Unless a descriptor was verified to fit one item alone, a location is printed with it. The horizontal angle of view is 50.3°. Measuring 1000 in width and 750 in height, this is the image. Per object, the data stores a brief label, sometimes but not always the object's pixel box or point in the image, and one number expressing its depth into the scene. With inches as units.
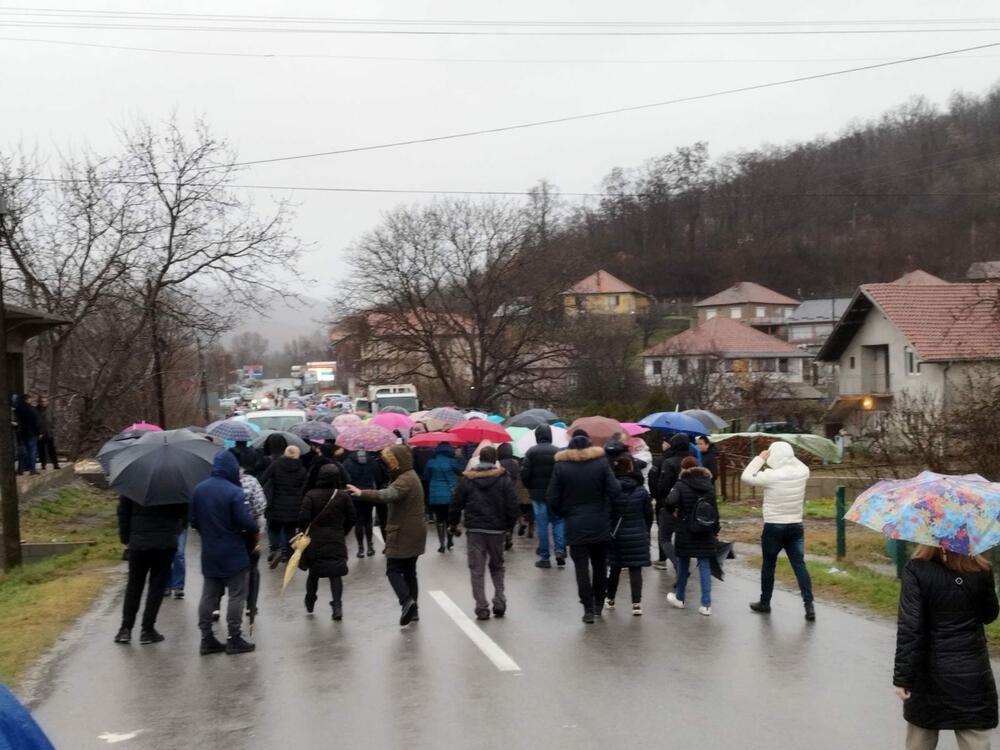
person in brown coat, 410.3
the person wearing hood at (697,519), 428.8
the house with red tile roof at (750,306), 4365.2
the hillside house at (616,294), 3903.1
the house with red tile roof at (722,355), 2253.9
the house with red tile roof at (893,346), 1705.2
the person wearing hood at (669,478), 504.1
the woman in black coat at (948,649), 201.6
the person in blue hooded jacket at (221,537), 375.9
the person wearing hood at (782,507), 413.4
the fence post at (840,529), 568.9
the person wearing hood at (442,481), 624.4
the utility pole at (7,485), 610.2
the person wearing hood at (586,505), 409.4
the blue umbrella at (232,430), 614.2
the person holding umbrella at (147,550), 389.7
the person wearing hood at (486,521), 420.8
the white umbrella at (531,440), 637.3
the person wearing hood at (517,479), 607.7
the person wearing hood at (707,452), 546.0
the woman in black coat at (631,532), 421.4
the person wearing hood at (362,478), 612.1
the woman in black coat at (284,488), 556.7
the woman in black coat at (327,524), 420.8
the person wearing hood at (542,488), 560.1
